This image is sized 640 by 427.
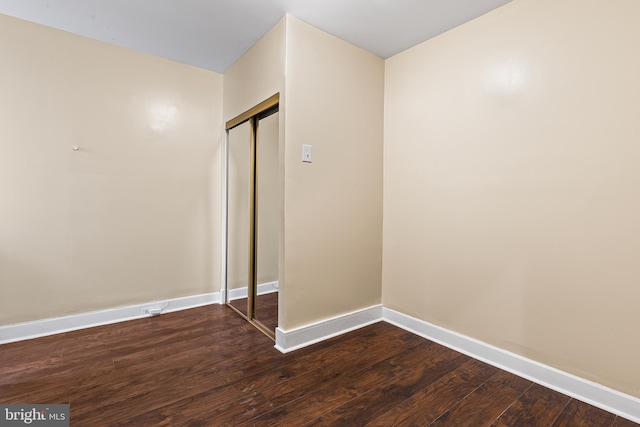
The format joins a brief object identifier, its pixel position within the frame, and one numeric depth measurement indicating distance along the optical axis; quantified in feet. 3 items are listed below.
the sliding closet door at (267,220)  7.86
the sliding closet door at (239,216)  9.12
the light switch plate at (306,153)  7.22
